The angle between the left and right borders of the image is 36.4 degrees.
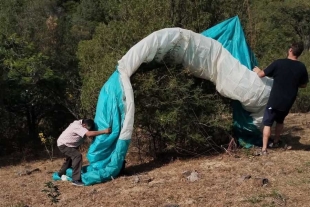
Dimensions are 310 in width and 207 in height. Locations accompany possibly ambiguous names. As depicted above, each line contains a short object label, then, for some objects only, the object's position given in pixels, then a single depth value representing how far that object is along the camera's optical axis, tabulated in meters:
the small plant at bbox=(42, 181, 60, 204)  5.18
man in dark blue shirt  6.39
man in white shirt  6.40
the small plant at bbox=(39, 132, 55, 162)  8.67
